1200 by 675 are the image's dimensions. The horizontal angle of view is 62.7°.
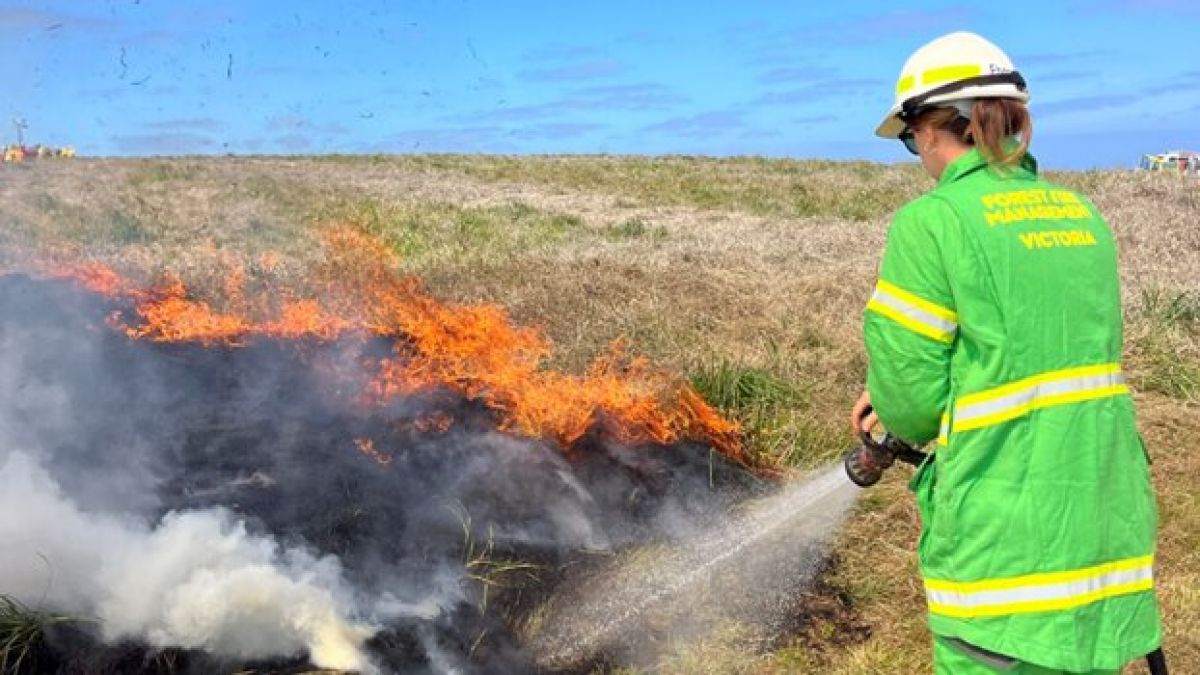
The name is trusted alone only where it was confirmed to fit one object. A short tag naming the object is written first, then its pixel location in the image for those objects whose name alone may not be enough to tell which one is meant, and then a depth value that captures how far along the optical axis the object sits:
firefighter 2.16
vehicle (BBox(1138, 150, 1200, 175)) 19.94
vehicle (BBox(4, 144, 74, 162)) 26.16
